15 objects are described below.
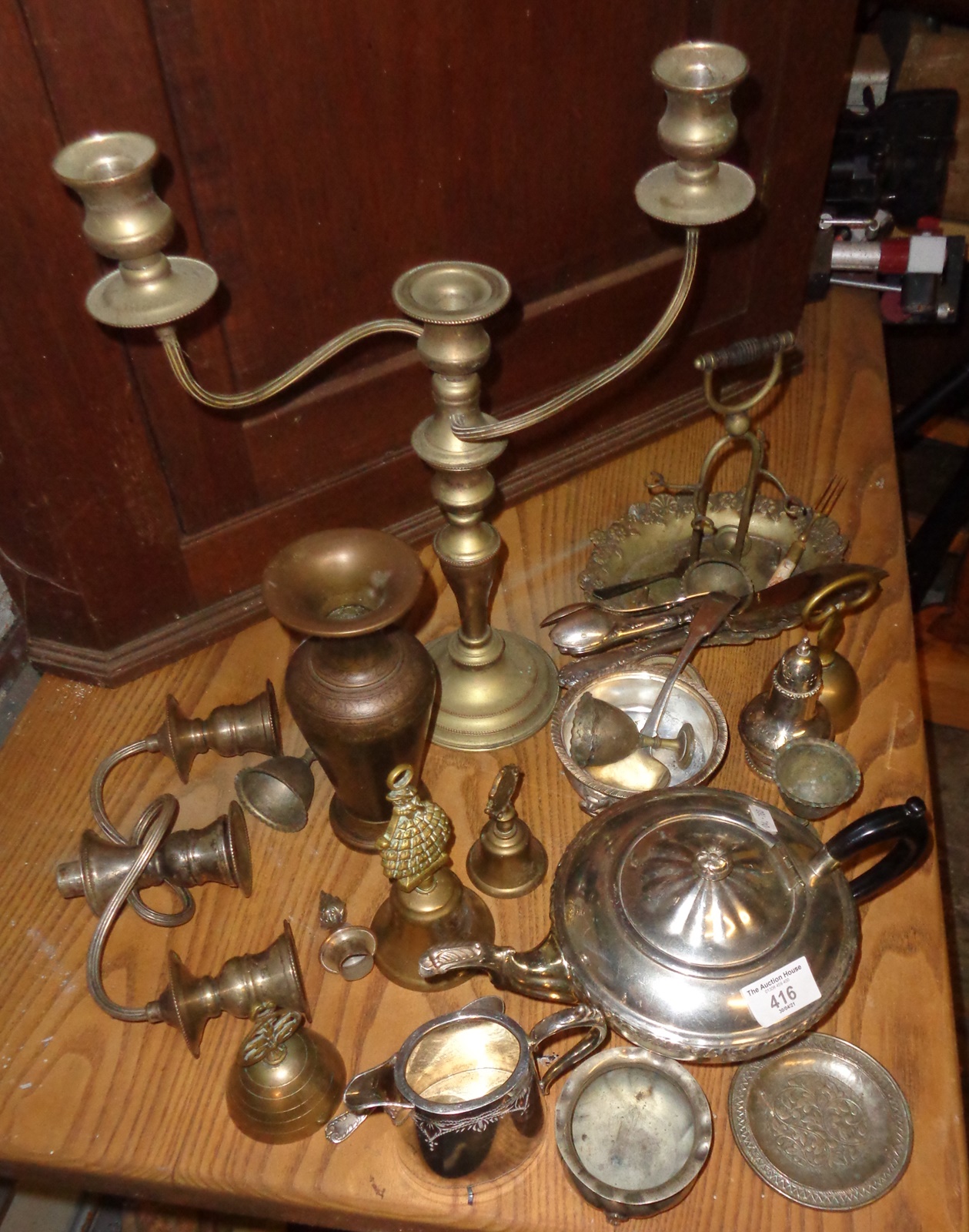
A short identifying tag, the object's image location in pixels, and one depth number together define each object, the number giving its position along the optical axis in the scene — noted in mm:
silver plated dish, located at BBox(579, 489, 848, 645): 1095
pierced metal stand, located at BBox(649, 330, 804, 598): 974
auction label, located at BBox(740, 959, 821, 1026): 700
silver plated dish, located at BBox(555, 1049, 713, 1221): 708
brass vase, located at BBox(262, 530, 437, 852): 797
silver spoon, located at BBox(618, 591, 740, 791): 939
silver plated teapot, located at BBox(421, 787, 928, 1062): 702
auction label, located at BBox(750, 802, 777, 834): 785
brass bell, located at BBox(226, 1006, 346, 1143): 729
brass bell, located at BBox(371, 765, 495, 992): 745
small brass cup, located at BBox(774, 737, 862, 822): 895
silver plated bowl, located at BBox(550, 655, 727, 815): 902
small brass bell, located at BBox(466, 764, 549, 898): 855
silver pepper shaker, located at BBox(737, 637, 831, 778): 901
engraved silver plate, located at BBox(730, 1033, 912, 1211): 733
